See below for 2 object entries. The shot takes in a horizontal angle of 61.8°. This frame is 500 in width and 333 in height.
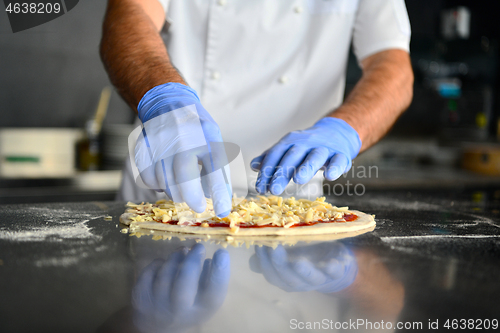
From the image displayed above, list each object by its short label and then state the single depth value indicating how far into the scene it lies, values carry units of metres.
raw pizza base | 1.06
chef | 1.48
